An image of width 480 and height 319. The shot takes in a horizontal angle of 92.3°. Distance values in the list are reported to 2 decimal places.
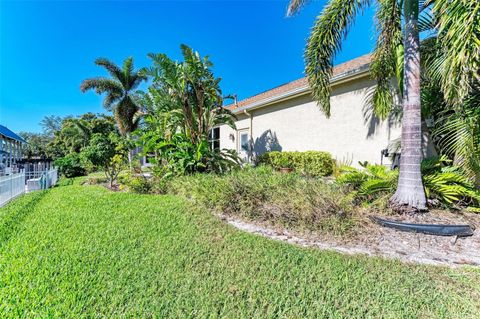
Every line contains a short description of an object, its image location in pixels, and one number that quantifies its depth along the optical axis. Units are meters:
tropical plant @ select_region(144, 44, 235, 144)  8.48
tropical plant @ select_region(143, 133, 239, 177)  8.27
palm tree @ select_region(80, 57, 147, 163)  19.73
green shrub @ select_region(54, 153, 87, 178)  15.48
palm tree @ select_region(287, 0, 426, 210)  4.48
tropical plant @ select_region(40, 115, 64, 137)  55.47
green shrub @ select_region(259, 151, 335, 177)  8.87
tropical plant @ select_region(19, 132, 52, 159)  38.59
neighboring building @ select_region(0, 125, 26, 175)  15.76
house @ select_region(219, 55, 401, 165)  7.90
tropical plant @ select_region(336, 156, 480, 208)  4.64
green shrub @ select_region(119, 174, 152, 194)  7.73
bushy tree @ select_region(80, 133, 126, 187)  9.23
